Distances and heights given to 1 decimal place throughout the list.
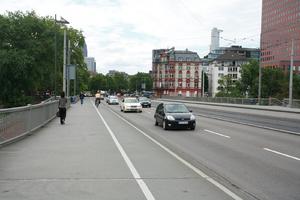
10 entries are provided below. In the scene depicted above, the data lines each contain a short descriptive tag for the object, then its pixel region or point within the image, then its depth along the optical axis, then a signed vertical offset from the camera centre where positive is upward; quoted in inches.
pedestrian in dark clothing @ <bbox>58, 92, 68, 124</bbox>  967.7 -49.3
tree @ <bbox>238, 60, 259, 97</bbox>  4383.4 +84.9
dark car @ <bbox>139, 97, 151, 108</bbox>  2313.0 -89.9
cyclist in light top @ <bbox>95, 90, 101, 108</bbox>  2123.4 -67.1
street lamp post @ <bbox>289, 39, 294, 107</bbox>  1948.3 -38.9
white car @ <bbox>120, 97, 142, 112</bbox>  1678.2 -74.9
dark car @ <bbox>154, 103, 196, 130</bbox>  868.6 -63.8
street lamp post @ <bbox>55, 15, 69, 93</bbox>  1897.1 +256.9
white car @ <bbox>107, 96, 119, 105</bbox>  2849.9 -98.1
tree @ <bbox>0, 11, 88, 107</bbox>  2206.0 +138.6
